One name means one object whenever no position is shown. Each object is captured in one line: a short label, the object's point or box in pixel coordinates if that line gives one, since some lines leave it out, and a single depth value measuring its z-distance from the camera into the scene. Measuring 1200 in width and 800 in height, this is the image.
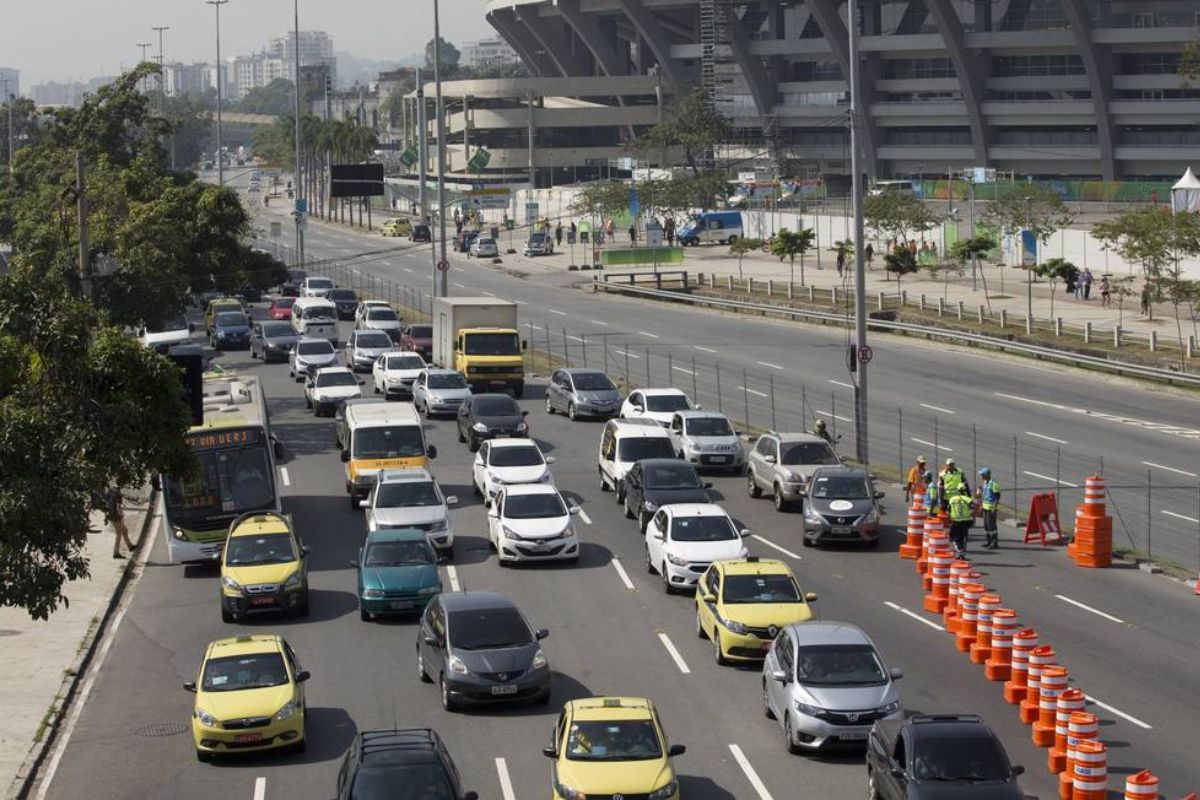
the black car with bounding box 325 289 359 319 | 82.50
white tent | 87.19
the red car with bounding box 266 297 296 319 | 81.50
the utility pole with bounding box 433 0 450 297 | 72.77
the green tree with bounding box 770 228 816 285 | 91.06
